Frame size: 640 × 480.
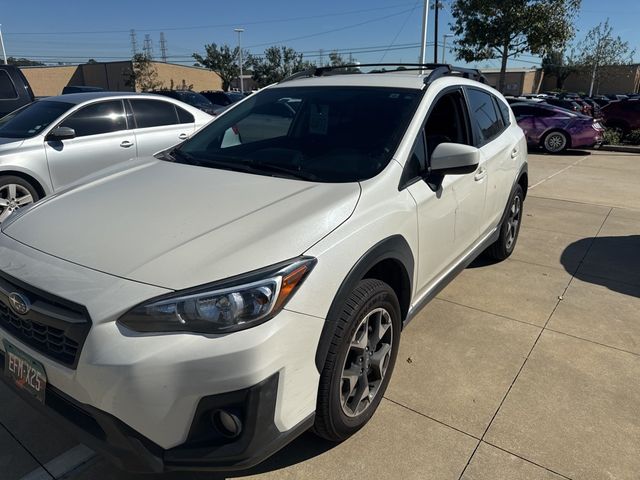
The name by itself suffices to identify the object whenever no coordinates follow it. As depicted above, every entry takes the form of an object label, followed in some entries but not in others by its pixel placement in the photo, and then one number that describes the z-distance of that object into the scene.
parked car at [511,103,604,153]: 13.67
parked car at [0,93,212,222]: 5.62
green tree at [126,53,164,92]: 47.38
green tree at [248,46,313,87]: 65.44
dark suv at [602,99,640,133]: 16.62
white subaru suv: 1.71
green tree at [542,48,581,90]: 62.34
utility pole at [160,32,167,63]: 109.91
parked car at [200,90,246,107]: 22.14
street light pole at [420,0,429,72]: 21.05
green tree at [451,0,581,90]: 18.55
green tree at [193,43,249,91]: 66.31
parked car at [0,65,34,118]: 8.34
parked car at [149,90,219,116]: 16.84
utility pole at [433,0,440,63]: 29.45
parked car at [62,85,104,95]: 18.01
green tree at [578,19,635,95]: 49.94
